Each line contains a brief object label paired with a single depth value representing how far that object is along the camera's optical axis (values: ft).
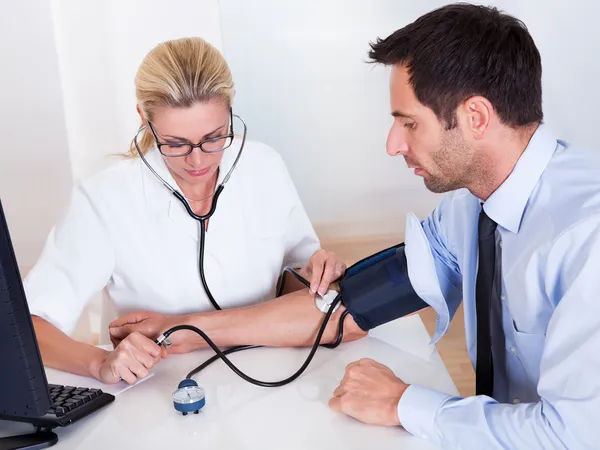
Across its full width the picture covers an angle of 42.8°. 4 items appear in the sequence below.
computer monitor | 3.45
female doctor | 5.12
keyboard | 4.11
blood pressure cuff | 5.02
